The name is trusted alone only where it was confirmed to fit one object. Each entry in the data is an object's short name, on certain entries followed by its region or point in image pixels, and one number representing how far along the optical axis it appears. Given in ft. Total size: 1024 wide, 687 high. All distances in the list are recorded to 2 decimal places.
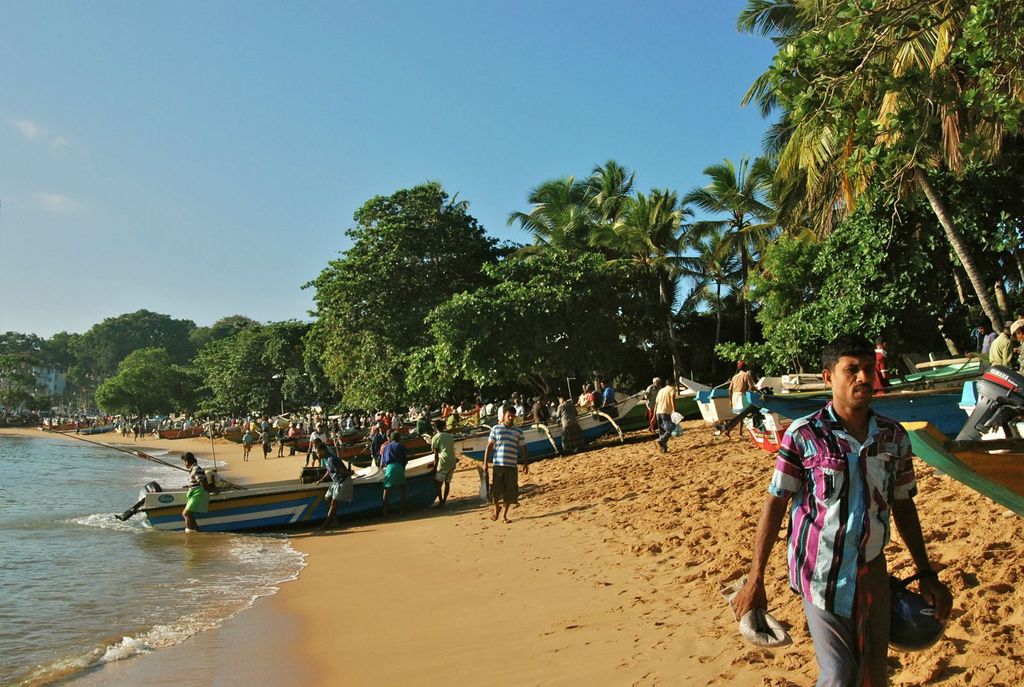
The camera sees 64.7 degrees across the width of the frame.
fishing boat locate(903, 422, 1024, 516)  14.98
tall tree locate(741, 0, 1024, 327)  22.45
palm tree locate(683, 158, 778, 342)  94.17
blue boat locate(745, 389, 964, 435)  34.78
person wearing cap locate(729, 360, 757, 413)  48.73
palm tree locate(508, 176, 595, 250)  112.88
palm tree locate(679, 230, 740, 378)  98.32
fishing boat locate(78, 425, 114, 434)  259.39
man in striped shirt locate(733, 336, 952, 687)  9.22
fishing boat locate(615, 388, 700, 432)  69.00
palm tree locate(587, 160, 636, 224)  113.60
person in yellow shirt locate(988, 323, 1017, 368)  33.01
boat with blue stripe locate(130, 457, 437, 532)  43.70
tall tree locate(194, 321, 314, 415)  185.88
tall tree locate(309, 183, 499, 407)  106.83
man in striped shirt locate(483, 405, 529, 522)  39.68
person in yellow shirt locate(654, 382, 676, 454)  51.25
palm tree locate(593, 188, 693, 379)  98.50
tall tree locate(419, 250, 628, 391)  85.20
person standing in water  42.91
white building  440.04
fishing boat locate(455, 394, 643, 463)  63.00
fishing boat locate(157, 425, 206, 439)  212.43
